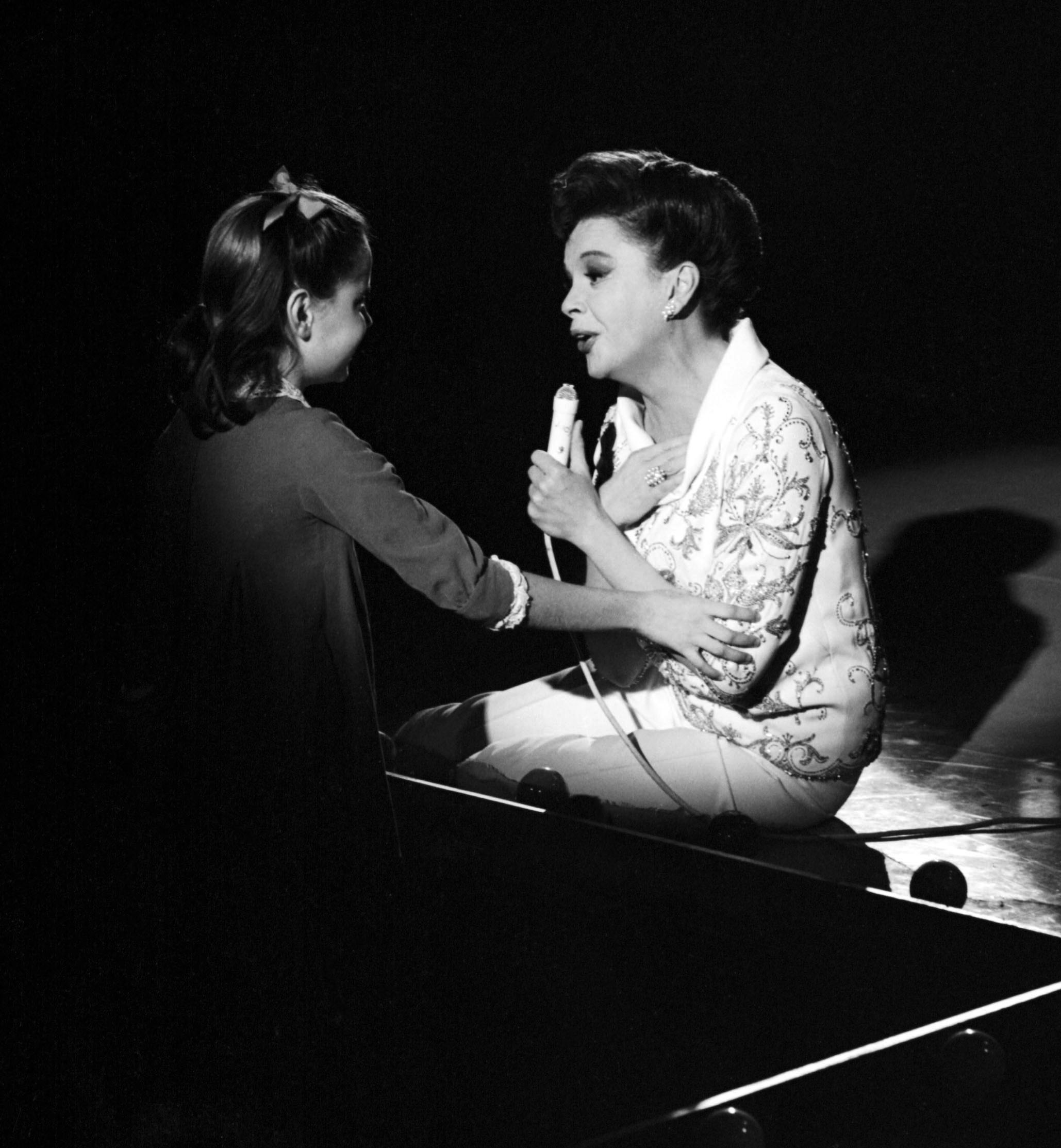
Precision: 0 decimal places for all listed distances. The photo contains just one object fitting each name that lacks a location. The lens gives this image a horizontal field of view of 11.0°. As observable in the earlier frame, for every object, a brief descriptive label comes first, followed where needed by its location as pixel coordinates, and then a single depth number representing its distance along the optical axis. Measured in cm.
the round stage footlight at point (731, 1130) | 601
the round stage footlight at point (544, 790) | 674
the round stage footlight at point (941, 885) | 658
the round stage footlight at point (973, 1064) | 614
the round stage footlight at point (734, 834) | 662
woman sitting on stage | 655
